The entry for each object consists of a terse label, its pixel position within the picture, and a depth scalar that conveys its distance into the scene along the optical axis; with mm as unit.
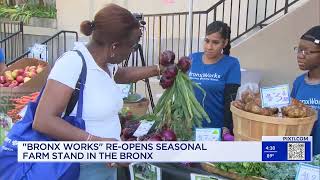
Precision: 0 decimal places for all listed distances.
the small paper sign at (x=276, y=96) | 2003
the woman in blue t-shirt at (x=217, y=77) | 2908
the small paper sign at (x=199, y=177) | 2019
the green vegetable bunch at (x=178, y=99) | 2238
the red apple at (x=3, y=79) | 3746
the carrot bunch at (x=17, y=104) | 2948
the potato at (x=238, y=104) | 2183
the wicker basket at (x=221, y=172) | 1978
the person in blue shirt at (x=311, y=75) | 2389
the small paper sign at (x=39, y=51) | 3638
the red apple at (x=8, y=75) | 3786
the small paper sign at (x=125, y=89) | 3241
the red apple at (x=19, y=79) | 3707
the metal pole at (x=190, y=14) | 3393
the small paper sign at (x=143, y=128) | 2285
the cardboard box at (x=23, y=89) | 3387
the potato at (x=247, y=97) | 2197
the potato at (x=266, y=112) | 2006
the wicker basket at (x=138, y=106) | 3471
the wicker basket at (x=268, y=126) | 1942
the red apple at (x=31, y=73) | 3702
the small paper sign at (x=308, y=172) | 1786
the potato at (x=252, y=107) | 2041
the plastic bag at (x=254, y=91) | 2362
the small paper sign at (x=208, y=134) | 2039
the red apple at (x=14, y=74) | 3799
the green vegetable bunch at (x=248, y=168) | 1949
